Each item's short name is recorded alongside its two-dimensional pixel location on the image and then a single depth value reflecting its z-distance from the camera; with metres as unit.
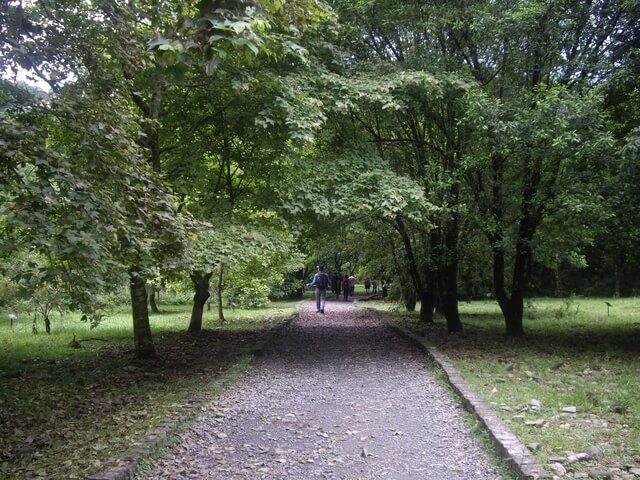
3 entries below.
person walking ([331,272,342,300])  39.04
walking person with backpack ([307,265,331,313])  19.59
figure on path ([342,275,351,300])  33.30
